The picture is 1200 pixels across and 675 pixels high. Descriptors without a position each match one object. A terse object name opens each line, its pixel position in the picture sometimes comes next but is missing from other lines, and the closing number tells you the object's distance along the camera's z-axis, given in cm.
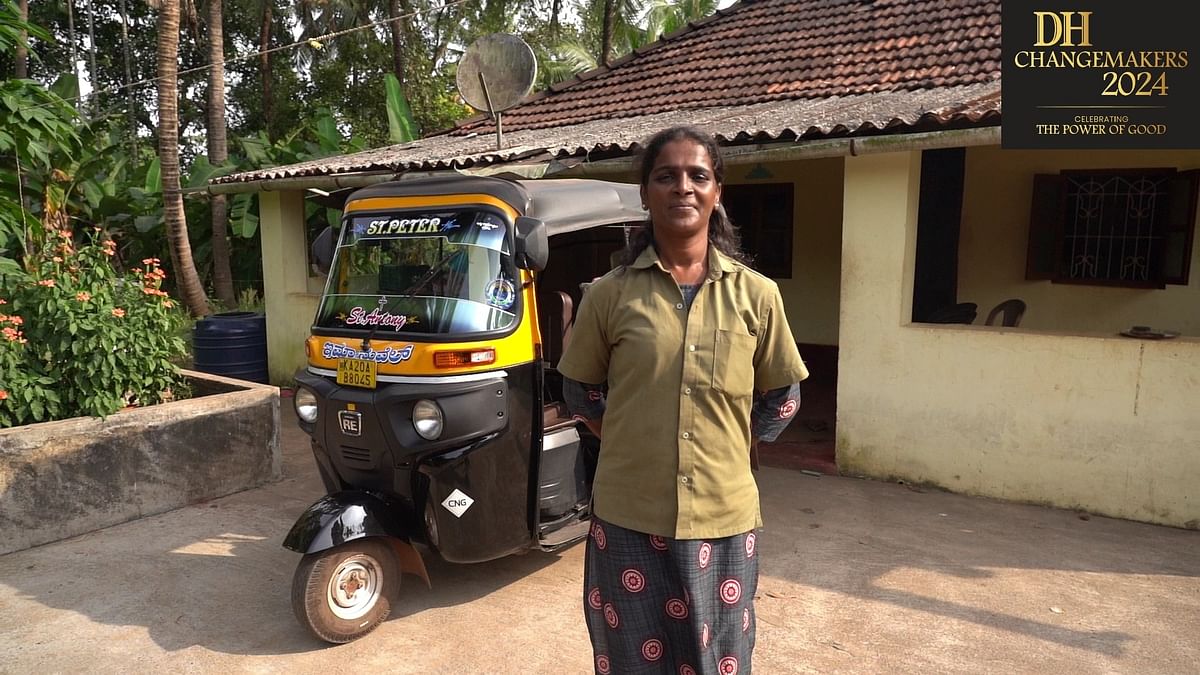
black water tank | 892
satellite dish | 714
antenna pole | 686
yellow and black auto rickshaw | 349
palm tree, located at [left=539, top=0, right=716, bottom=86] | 2042
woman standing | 208
